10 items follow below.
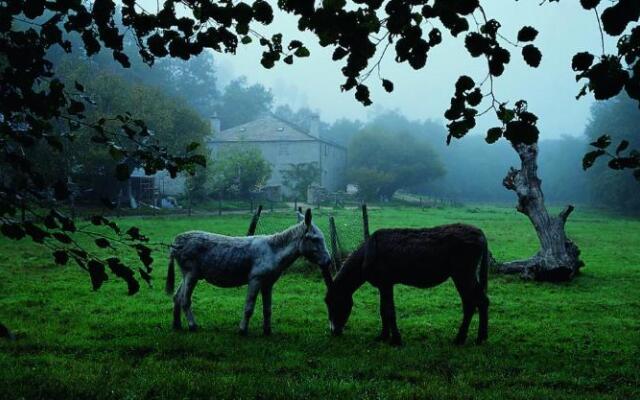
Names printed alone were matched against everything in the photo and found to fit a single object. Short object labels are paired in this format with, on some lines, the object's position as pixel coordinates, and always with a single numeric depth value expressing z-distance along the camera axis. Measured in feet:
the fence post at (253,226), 42.97
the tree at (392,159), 225.35
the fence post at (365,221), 47.62
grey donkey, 27.22
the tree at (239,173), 160.25
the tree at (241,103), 305.94
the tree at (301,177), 202.39
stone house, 214.90
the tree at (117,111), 116.37
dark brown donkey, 26.27
